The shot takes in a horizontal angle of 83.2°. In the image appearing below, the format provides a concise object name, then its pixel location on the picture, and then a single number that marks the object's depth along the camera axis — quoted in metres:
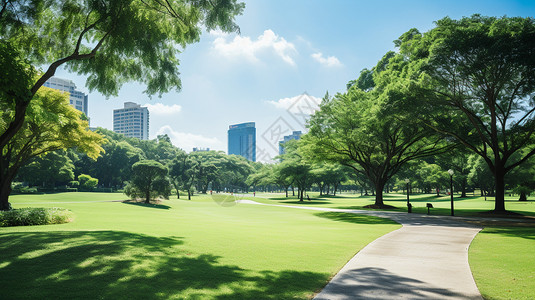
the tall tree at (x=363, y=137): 31.95
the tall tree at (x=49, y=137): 21.73
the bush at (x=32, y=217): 14.51
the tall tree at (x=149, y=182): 37.38
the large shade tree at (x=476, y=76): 20.59
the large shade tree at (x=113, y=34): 12.31
